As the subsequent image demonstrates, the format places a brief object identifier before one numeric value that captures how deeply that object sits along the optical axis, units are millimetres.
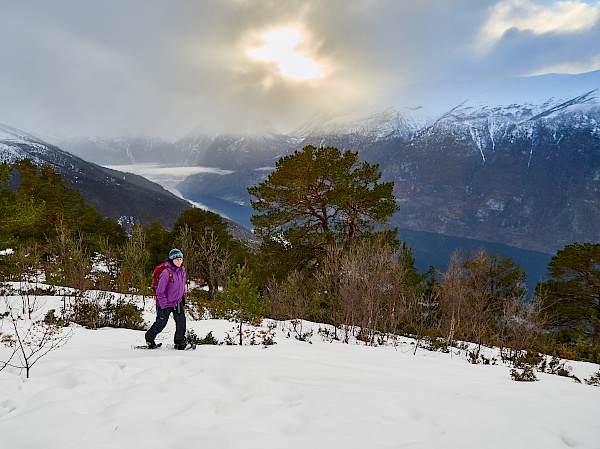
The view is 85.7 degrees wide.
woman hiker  6145
